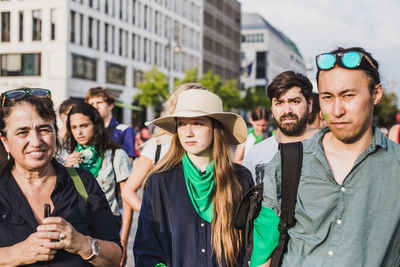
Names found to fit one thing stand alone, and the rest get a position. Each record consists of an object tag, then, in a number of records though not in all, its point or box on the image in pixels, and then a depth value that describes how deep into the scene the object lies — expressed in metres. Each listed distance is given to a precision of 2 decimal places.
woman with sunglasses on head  3.09
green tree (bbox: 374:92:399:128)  71.28
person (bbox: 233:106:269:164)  8.95
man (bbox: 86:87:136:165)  7.48
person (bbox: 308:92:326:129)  6.38
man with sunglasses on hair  2.85
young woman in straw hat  3.88
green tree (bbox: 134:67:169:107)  50.16
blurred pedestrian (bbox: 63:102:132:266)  5.97
